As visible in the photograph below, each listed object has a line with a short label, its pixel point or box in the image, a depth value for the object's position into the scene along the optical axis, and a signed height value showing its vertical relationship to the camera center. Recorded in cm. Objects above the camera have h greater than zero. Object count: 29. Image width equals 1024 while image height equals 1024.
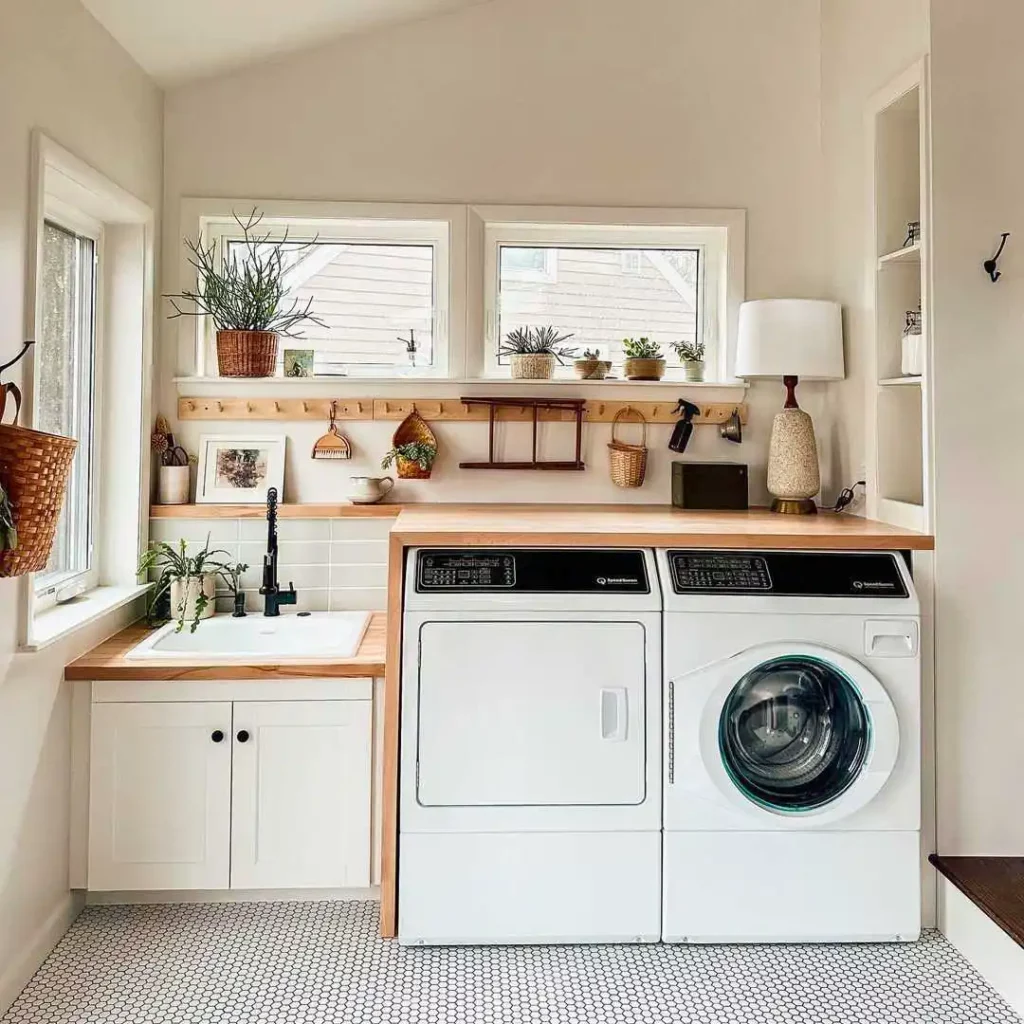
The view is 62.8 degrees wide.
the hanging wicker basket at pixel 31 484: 168 +7
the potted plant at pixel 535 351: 292 +62
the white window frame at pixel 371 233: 287 +102
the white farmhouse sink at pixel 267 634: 259 -36
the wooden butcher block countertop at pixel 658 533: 215 -2
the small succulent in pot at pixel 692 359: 297 +59
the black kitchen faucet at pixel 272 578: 272 -19
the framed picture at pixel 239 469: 290 +18
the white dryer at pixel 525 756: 210 -58
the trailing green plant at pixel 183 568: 268 -16
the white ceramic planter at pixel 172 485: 285 +12
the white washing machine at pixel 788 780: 209 -60
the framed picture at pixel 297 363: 293 +55
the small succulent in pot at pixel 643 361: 294 +58
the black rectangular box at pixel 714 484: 281 +14
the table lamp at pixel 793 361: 266 +53
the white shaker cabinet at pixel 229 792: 222 -72
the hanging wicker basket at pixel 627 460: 291 +23
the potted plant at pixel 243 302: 279 +74
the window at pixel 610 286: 302 +87
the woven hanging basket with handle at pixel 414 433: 293 +31
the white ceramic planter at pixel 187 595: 268 -24
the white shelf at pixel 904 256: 233 +79
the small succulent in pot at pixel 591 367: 293 +55
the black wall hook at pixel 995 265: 218 +69
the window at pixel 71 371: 239 +44
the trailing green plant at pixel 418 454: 288 +24
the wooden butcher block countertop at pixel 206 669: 220 -39
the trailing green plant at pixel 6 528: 163 -2
